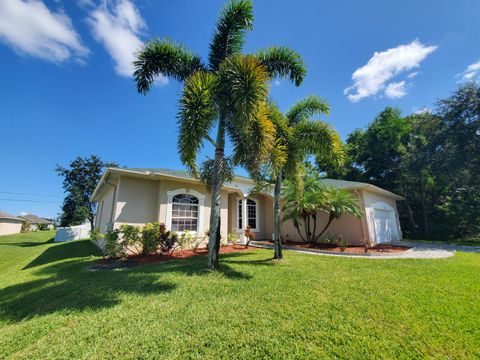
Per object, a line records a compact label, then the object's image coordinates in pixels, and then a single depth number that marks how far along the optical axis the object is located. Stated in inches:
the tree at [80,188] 971.9
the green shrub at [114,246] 316.2
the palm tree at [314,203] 446.0
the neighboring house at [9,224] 1448.3
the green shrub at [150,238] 346.6
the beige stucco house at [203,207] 382.6
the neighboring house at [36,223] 2237.6
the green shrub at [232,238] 465.3
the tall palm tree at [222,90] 236.7
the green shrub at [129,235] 328.2
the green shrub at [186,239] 386.7
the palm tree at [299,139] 320.5
